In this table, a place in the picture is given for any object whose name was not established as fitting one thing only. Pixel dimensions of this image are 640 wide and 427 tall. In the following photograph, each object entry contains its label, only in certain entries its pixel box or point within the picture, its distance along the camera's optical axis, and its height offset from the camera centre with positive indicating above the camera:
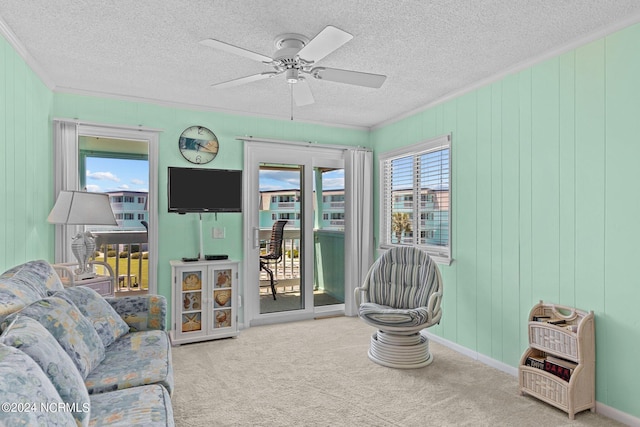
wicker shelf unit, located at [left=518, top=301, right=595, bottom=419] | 2.40 -0.99
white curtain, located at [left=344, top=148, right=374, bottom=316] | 4.97 -0.11
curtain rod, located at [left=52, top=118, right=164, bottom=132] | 3.62 +0.88
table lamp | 3.15 -0.02
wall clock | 4.21 +0.77
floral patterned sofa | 1.16 -0.63
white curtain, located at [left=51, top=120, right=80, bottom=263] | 3.61 +0.44
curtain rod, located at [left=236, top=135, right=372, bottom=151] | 4.45 +0.87
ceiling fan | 2.16 +0.93
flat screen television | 3.96 +0.25
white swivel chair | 3.21 -0.83
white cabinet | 3.82 -0.90
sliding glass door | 4.54 -0.24
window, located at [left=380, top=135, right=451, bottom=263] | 3.93 +0.19
